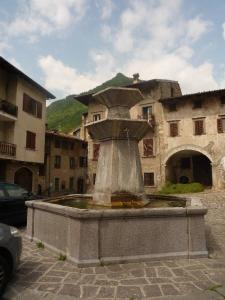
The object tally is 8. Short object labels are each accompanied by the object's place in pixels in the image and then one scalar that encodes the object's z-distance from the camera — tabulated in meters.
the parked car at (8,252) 3.77
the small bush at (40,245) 5.95
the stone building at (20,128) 19.89
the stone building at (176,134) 25.31
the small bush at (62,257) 5.09
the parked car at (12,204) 8.15
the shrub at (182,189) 24.06
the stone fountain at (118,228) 4.79
